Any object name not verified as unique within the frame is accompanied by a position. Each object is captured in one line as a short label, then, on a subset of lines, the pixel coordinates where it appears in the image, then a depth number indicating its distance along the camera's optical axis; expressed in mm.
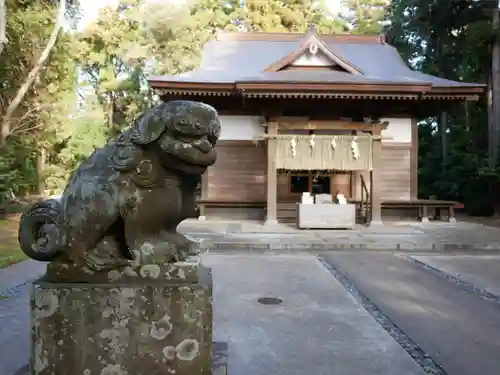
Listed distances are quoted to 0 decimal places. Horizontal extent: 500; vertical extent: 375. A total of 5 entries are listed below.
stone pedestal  2252
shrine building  12875
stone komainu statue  2291
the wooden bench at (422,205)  14867
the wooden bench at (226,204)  14755
